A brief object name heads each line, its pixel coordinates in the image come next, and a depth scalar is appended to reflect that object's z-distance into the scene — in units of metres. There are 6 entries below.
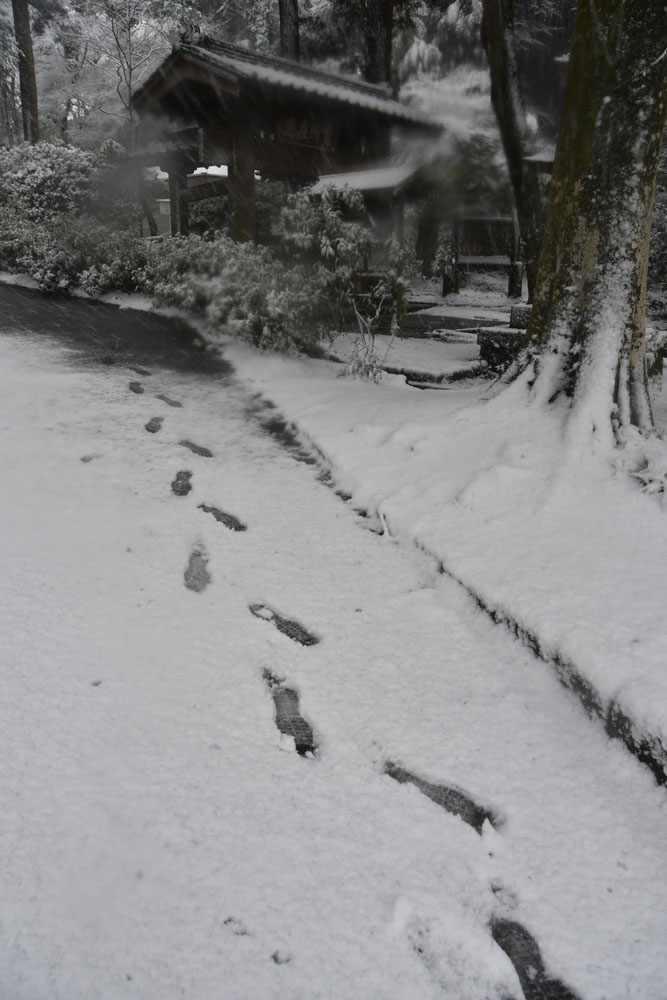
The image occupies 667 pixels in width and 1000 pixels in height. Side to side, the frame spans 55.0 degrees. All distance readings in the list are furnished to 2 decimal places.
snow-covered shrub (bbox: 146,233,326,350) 6.65
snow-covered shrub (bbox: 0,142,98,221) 12.96
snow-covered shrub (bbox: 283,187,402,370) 6.27
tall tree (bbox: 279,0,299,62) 14.73
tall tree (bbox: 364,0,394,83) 14.36
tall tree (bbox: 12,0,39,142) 18.83
